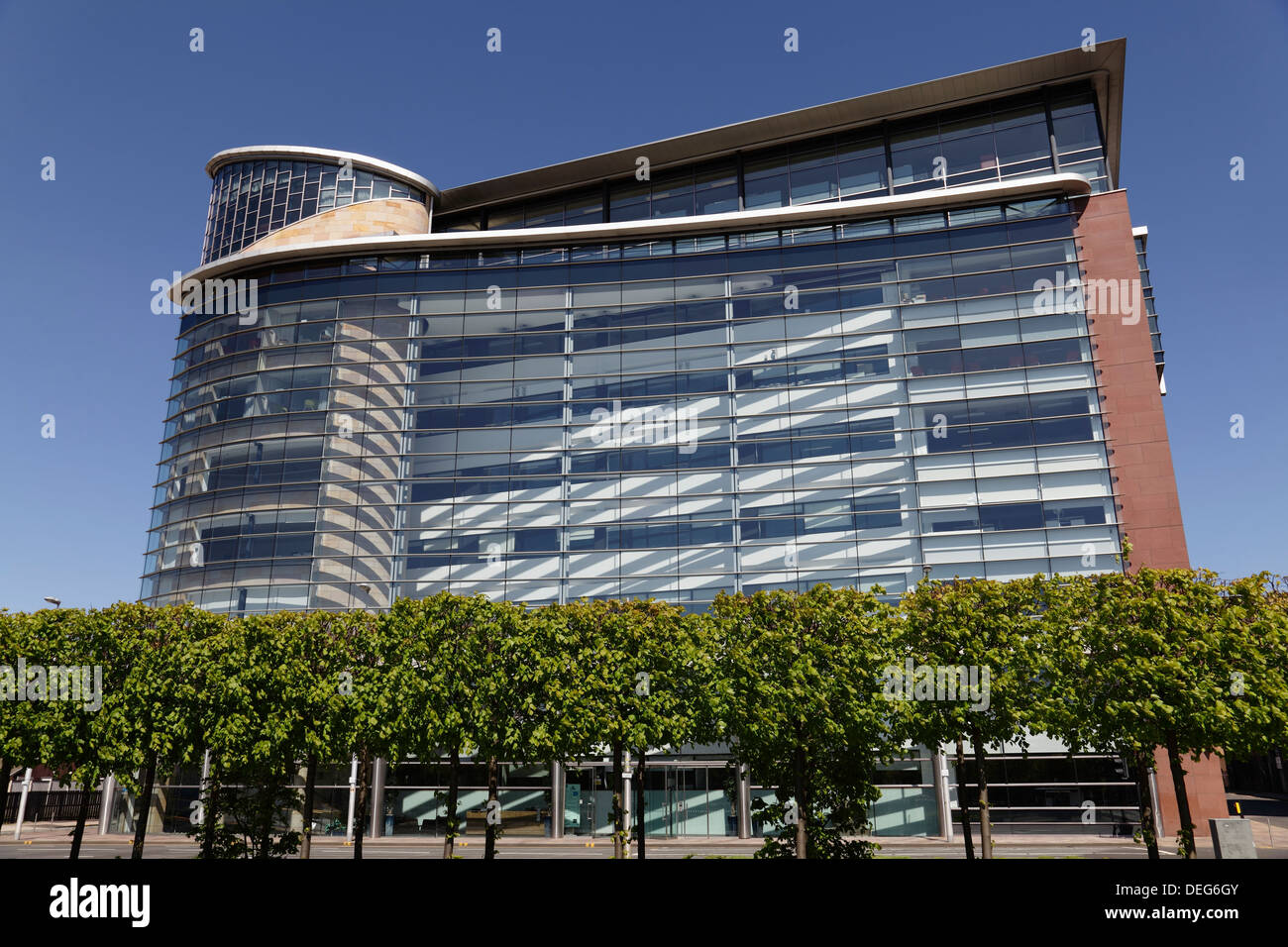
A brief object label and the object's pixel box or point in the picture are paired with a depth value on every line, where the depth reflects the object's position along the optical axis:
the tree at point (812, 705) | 28.27
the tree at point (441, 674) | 30.30
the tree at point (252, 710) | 30.23
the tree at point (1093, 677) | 27.19
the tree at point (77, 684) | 31.05
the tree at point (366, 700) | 30.62
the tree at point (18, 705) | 31.36
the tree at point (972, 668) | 28.12
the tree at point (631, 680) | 29.67
